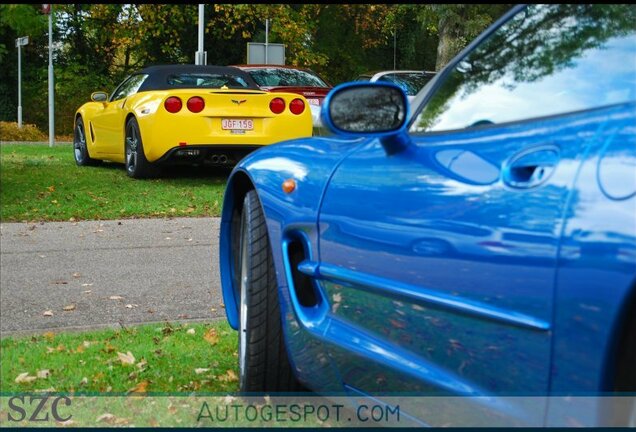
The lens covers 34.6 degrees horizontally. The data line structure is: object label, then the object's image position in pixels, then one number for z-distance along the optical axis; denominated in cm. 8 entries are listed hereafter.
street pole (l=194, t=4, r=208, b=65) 2267
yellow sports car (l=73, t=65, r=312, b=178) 1173
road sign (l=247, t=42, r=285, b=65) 2738
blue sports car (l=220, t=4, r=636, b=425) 208
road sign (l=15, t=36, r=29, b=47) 2717
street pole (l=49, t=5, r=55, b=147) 2362
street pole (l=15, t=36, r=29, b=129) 3149
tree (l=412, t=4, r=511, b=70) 1805
